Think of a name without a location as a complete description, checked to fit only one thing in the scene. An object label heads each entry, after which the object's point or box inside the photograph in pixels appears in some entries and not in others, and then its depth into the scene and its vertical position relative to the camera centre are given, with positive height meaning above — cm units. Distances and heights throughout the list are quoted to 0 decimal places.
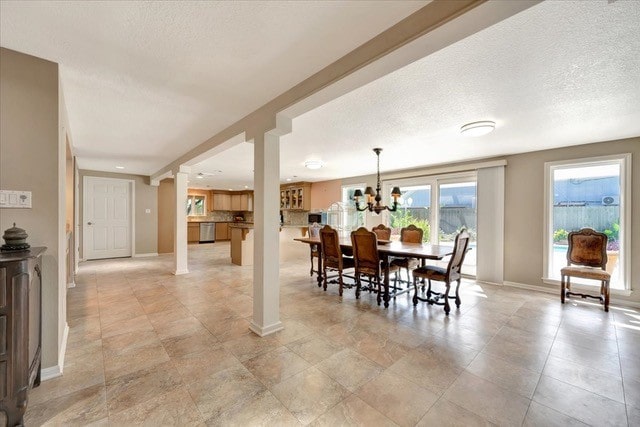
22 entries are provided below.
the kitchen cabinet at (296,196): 852 +54
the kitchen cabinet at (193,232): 959 -74
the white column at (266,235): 256 -23
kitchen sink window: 998 +26
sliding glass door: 519 +12
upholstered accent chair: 335 -65
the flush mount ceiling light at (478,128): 291 +96
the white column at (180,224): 502 -23
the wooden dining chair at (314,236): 486 -48
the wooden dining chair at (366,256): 348 -59
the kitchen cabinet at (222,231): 1047 -75
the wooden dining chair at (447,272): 319 -75
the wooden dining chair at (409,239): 402 -47
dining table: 319 -50
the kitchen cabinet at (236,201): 1061 +46
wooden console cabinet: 133 -63
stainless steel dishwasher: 989 -76
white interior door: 637 -14
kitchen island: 588 -77
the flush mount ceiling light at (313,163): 491 +92
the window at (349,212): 750 +1
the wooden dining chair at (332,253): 390 -63
